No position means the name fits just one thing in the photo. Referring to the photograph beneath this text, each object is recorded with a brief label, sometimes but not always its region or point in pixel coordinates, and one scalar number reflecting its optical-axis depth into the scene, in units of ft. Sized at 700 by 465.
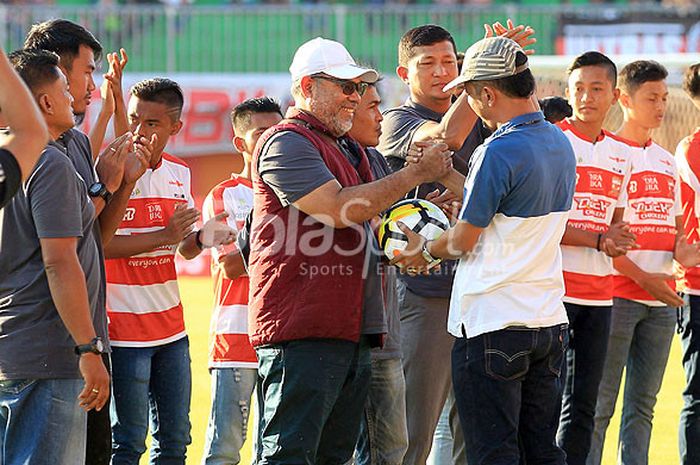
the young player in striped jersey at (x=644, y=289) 49.42
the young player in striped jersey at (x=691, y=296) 47.39
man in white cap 34.50
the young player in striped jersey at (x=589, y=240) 46.78
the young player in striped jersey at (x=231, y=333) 43.45
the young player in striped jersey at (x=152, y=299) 41.55
